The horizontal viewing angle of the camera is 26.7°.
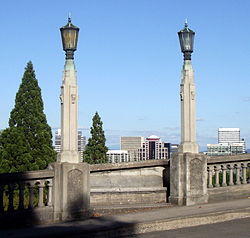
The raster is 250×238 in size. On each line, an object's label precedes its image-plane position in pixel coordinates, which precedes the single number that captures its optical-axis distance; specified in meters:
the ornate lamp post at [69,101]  11.37
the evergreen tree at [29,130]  37.09
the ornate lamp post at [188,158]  12.88
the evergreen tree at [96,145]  49.39
